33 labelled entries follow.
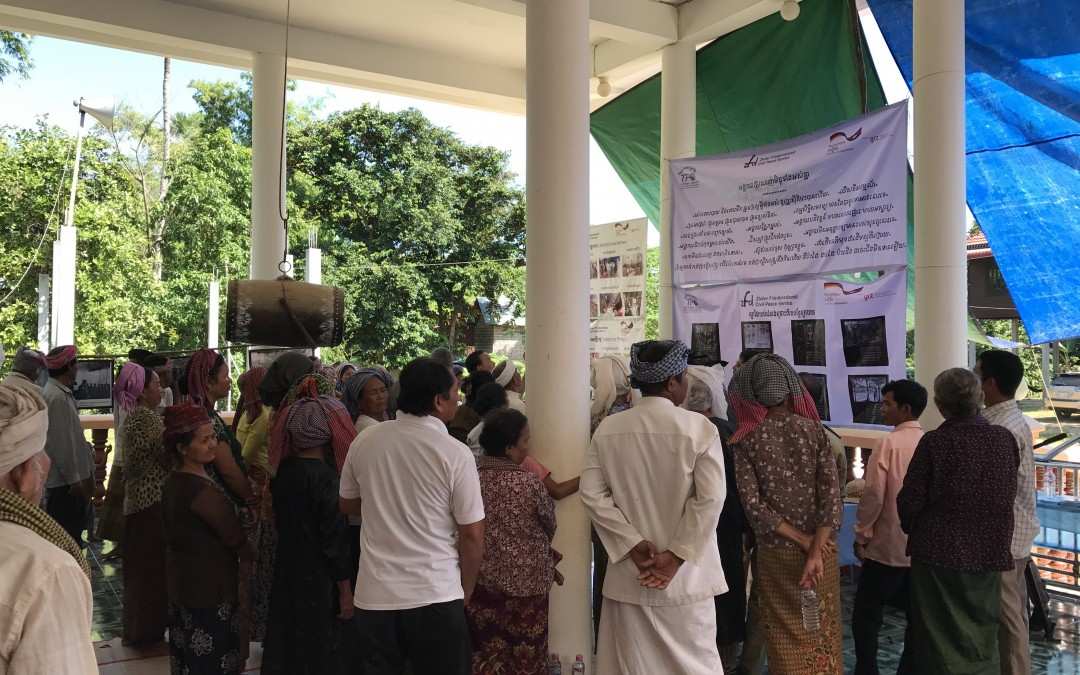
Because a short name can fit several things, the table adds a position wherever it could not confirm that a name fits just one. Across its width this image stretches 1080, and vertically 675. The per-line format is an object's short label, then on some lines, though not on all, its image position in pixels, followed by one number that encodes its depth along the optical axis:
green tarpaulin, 6.46
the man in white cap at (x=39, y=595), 1.21
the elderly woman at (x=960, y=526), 3.20
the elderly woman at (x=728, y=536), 3.62
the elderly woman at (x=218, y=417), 3.52
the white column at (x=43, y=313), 14.33
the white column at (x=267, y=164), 7.74
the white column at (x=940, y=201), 4.55
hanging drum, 5.48
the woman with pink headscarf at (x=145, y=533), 4.03
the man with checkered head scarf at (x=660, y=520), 2.82
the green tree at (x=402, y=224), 20.05
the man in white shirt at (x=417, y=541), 2.58
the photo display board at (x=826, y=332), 4.88
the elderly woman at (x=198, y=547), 3.07
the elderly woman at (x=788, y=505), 3.19
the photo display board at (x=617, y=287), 7.40
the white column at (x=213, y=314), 15.85
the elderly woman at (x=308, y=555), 3.12
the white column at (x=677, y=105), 7.25
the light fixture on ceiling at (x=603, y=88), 8.42
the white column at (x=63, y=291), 12.24
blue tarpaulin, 4.84
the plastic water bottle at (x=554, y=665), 3.85
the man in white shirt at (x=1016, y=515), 3.54
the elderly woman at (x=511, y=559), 3.16
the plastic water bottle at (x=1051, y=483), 5.17
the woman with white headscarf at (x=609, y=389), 4.36
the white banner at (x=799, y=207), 4.80
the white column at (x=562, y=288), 3.91
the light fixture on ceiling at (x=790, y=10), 6.35
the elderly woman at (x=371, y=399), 3.89
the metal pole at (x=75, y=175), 14.44
